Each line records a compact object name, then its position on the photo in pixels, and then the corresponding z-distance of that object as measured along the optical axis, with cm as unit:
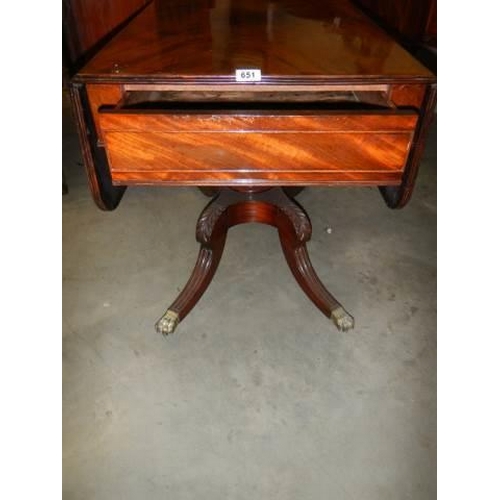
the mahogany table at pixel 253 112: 68
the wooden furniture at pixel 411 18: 128
